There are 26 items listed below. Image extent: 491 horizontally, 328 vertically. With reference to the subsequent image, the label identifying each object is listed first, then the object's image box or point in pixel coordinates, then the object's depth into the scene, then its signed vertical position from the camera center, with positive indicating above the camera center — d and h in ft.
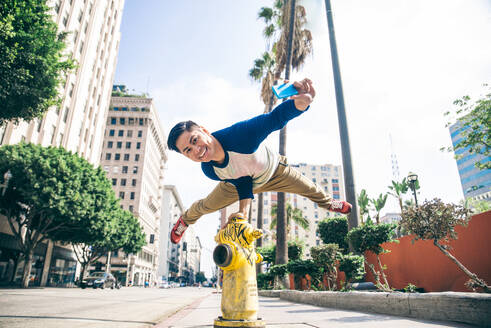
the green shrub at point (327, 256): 31.73 +0.58
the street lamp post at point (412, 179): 41.81 +11.90
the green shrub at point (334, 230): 58.78 +6.31
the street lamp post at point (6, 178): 59.20 +16.60
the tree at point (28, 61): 34.14 +24.96
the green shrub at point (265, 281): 57.62 -3.94
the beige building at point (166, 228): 289.82 +32.55
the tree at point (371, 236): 30.68 +2.66
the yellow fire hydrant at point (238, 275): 6.68 -0.33
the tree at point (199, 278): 533.14 -32.21
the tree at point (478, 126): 46.98 +22.25
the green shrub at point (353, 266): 30.12 -0.44
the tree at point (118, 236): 82.74 +8.19
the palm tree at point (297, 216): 75.00 +11.58
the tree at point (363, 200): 65.10 +13.49
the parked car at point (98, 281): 81.92 -5.91
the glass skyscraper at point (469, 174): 252.83 +77.36
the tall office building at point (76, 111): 81.39 +57.40
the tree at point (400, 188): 79.66 +19.87
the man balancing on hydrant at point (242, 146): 8.85 +3.63
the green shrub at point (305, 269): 37.73 -0.97
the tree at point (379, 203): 68.26 +13.66
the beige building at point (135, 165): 184.24 +63.92
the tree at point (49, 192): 62.44 +14.92
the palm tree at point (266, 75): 66.54 +44.01
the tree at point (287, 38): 50.68 +41.71
